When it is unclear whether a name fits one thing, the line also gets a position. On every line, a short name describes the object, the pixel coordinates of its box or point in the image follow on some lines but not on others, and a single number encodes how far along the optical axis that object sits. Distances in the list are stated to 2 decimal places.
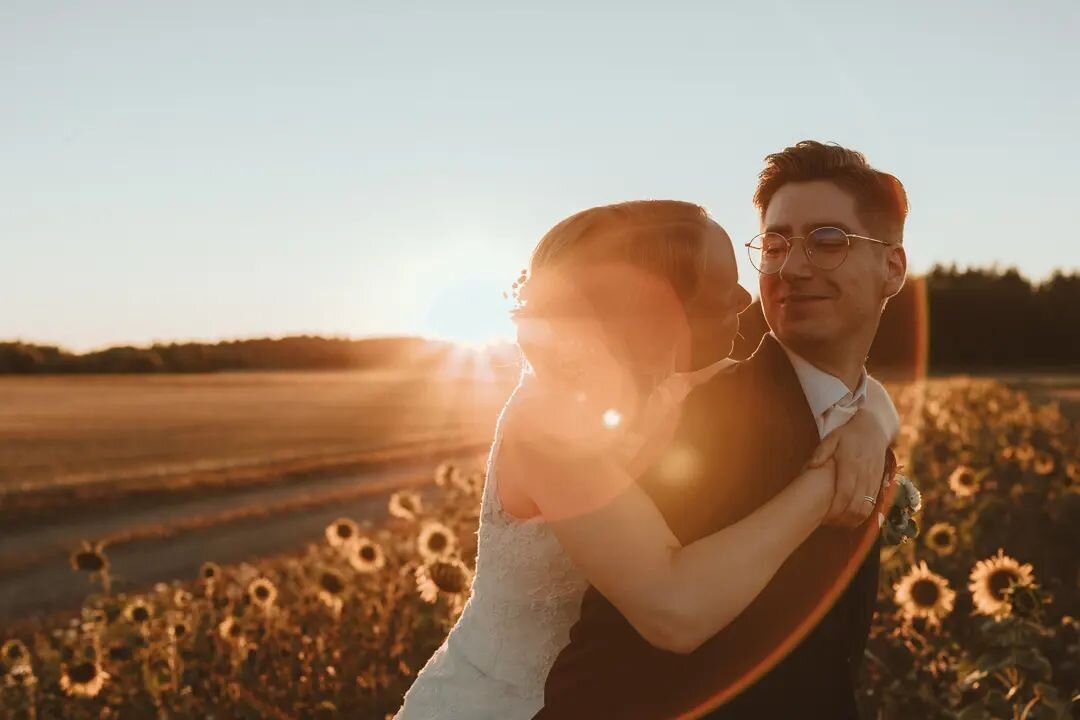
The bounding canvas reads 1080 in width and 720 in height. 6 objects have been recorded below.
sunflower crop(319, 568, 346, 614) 6.19
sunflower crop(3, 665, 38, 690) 5.11
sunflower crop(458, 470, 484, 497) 7.57
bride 2.00
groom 2.18
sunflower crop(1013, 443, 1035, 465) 9.30
